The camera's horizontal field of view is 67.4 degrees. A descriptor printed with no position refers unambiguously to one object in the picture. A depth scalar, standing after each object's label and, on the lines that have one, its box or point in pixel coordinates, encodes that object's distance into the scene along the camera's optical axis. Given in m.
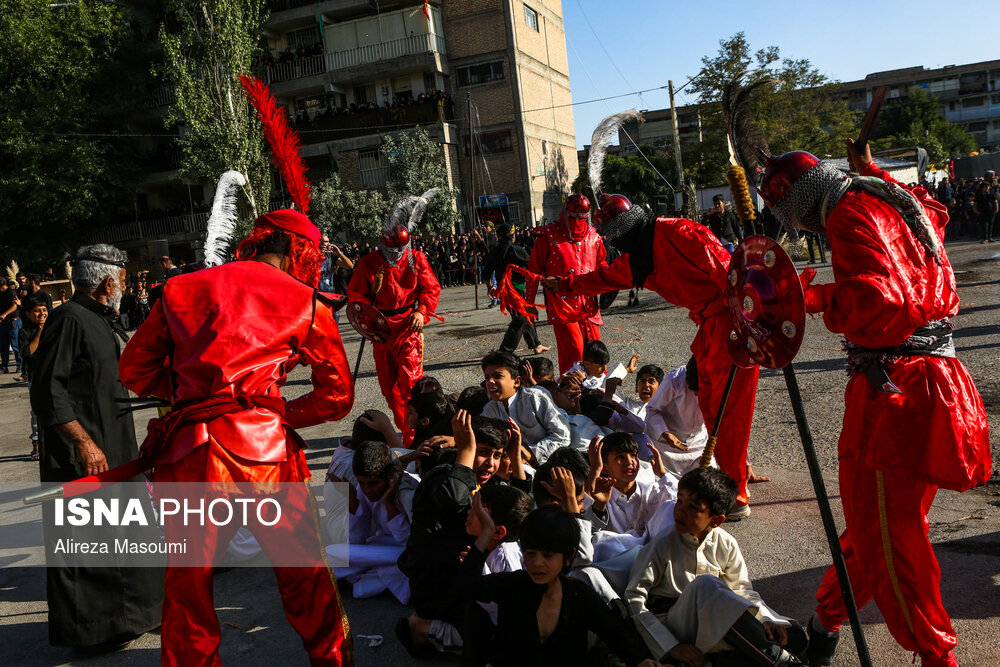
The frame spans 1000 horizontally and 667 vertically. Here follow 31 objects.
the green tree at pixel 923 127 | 53.78
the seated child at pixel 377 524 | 3.96
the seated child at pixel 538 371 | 6.12
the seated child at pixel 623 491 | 3.94
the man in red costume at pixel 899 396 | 2.47
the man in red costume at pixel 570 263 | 6.86
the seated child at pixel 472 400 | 5.34
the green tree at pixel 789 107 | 26.38
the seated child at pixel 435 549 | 3.28
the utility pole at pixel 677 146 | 24.80
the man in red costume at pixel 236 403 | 2.58
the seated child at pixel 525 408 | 5.16
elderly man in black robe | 3.56
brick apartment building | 30.52
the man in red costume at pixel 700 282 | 4.14
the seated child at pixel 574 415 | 5.24
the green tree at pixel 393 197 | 27.20
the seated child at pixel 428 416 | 4.87
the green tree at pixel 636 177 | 33.31
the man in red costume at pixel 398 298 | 6.41
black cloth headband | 3.86
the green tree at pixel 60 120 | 29.59
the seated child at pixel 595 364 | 6.59
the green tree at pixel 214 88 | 25.77
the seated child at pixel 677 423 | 5.07
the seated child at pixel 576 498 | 3.15
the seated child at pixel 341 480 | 4.44
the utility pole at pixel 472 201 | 28.91
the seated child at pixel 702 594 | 2.75
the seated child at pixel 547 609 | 2.64
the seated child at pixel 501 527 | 3.25
